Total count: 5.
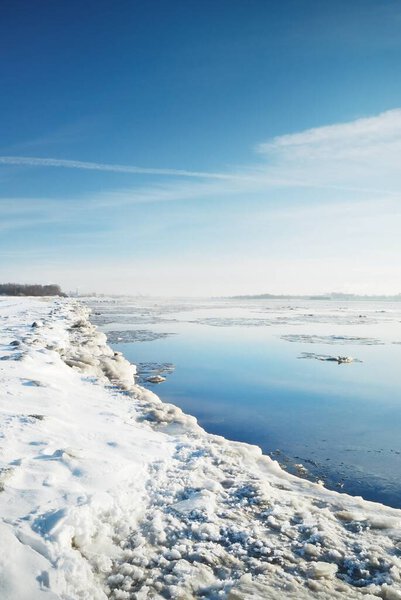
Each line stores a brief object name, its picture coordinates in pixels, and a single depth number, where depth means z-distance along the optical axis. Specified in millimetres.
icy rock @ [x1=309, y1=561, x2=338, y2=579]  4027
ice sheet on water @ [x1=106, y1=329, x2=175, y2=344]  27375
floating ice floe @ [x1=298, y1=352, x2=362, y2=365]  19328
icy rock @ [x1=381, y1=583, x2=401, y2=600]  3730
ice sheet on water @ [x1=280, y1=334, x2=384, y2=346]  26734
